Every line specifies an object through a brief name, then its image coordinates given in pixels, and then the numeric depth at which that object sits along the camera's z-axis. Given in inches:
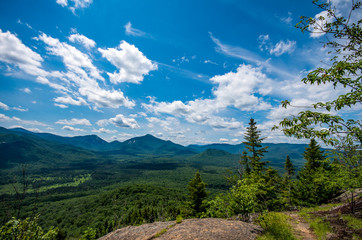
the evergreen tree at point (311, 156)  1077.8
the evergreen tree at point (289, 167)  1291.8
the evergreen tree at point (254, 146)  908.0
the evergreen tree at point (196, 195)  1159.6
